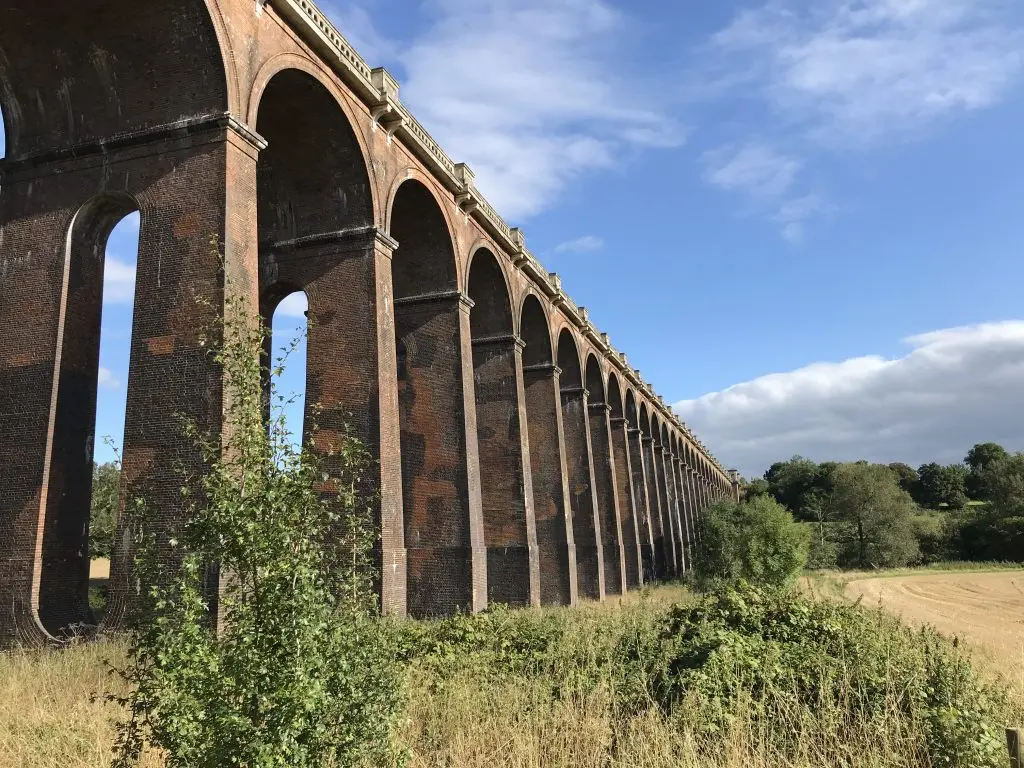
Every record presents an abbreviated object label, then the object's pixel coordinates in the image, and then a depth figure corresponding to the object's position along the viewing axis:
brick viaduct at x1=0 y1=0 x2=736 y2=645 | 11.01
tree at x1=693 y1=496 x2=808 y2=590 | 26.78
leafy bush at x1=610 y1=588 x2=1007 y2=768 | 5.62
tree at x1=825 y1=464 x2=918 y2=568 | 56.97
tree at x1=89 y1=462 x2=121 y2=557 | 24.67
